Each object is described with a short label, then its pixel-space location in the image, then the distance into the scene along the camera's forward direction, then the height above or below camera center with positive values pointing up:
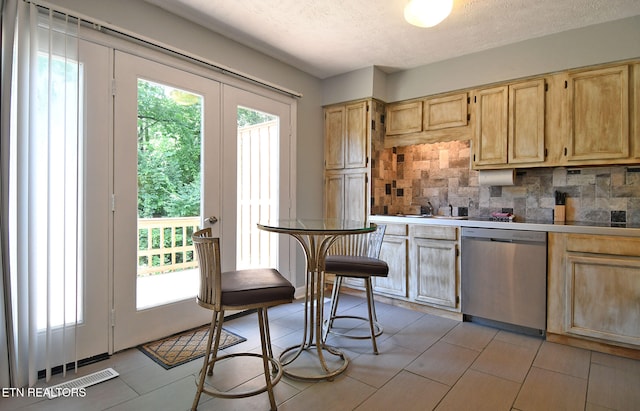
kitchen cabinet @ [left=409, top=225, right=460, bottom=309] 3.17 -0.60
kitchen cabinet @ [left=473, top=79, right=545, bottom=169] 3.02 +0.74
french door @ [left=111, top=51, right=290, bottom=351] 2.39 +0.14
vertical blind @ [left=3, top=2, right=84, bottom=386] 1.87 +0.03
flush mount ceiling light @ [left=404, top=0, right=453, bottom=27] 2.13 +1.25
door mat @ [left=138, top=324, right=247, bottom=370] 2.27 -1.05
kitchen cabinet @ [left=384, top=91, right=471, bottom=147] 3.47 +0.92
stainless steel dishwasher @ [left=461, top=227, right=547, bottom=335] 2.73 -0.63
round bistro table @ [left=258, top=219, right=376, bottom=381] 1.91 -0.45
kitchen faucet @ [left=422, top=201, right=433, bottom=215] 3.91 -0.06
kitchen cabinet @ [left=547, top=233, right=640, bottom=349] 2.38 -0.62
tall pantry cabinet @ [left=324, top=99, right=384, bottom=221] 3.81 +0.58
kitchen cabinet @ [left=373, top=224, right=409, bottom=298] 3.48 -0.59
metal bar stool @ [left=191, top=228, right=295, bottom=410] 1.65 -0.46
